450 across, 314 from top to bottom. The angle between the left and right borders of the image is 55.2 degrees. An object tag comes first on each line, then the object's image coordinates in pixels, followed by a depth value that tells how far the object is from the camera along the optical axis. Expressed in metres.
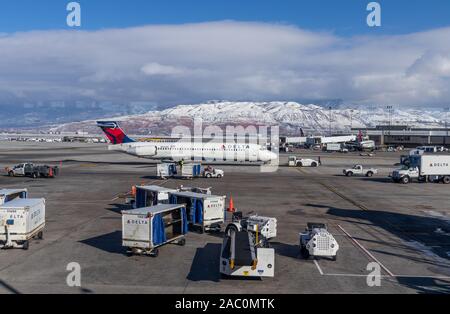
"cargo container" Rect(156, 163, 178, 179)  57.94
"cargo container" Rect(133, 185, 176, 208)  31.36
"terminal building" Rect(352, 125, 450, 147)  171.27
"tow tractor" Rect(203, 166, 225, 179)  60.12
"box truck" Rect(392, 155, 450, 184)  57.88
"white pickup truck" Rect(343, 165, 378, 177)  67.56
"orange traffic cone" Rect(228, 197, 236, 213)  36.06
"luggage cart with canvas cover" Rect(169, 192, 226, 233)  28.56
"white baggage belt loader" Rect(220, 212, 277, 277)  18.81
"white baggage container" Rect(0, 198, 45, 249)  23.52
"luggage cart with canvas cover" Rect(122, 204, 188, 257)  22.66
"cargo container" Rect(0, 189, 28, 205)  27.25
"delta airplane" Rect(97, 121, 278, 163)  73.19
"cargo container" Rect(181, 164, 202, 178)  58.18
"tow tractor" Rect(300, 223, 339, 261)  22.28
